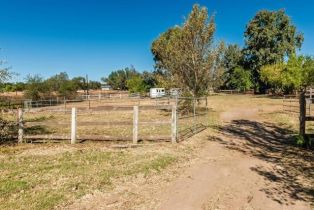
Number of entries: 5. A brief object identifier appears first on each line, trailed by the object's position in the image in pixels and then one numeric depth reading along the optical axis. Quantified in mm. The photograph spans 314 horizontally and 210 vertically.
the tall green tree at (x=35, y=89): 38284
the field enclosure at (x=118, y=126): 9196
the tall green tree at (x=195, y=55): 18713
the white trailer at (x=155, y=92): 49137
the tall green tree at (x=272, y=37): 46030
